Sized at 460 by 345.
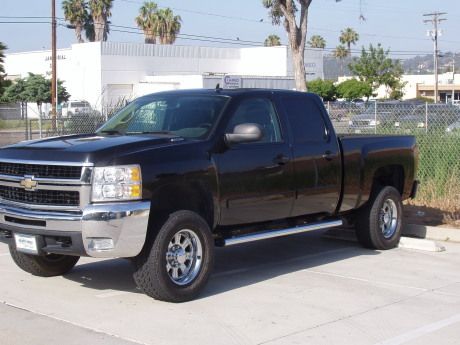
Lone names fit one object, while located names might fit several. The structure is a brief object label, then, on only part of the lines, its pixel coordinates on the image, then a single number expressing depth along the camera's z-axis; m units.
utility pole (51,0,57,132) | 41.00
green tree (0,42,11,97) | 42.88
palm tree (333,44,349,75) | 102.30
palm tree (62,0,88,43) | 81.69
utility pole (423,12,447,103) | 69.00
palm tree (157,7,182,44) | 84.06
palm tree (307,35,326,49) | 107.75
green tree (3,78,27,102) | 68.88
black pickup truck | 6.69
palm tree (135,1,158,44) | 84.38
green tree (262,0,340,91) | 20.95
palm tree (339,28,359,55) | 103.75
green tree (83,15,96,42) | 83.12
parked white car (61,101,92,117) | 52.94
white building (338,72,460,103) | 95.38
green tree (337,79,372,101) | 61.00
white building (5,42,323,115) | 66.75
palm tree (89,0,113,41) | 80.31
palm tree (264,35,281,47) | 105.75
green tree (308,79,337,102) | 62.62
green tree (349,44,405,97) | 63.75
